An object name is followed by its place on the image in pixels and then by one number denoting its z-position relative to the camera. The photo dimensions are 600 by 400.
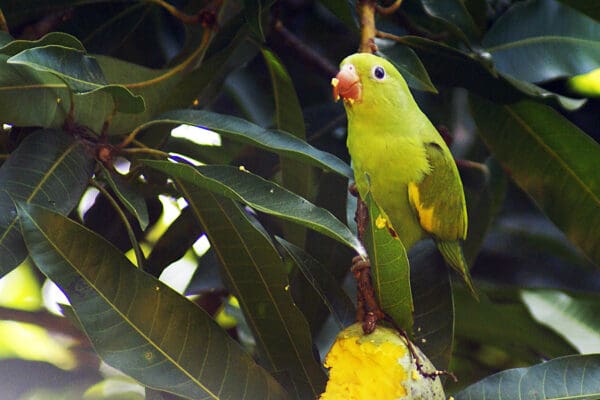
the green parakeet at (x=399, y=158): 5.72
